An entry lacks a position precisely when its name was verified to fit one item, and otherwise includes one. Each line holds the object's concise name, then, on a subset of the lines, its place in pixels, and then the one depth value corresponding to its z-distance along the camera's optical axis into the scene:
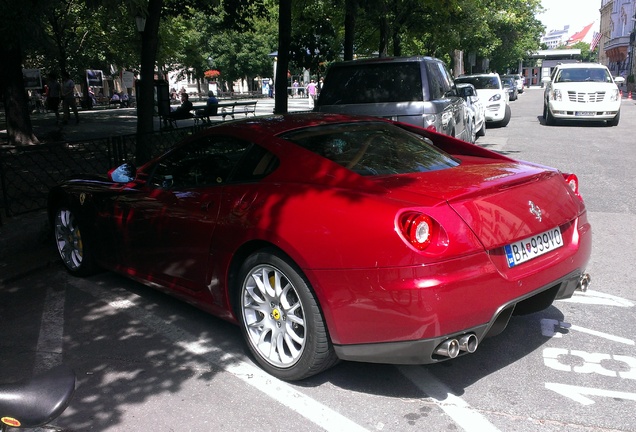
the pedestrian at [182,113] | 19.65
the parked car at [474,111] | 11.62
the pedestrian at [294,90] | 58.26
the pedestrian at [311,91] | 37.55
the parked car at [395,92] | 8.62
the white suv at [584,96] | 18.86
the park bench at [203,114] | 20.75
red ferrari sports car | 3.19
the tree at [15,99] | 15.01
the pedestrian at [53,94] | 21.78
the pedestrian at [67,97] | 22.58
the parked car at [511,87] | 38.42
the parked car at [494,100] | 20.19
